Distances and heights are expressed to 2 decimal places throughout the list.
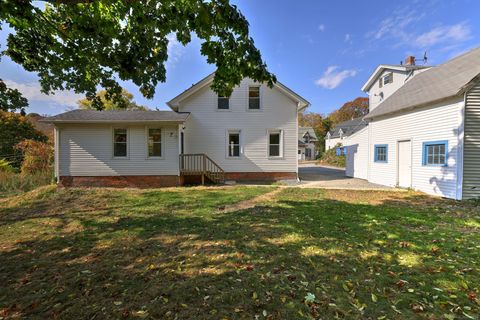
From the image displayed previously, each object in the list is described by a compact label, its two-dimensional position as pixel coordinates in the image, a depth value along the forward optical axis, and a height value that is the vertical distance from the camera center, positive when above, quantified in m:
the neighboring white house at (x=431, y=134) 8.54 +0.95
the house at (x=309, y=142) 46.56 +2.64
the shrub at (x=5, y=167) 13.43 -0.76
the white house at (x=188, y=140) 11.81 +0.79
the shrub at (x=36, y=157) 13.48 -0.18
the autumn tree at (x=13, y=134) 15.51 +1.53
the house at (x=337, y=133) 36.81 +3.74
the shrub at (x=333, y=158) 28.88 -0.44
